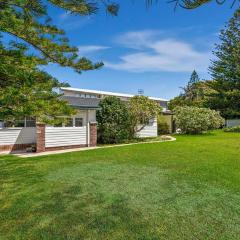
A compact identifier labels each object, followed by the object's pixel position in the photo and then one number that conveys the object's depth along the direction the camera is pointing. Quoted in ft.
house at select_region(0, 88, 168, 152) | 39.41
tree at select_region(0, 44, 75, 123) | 15.35
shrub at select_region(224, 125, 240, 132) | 73.05
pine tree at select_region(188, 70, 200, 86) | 157.09
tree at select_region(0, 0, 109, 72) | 13.17
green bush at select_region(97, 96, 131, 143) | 47.94
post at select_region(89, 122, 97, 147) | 45.09
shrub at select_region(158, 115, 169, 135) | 71.12
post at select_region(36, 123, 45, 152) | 38.23
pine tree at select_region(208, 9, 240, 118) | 88.33
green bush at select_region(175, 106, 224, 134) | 64.18
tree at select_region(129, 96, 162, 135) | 53.91
